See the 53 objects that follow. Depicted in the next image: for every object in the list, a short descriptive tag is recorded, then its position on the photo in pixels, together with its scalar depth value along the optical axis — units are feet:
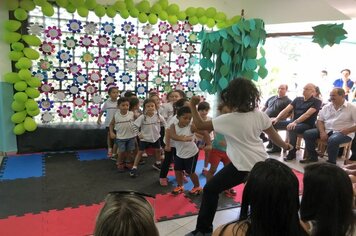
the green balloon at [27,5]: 13.48
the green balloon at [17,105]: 14.15
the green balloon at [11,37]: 13.53
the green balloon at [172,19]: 16.55
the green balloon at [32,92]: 14.16
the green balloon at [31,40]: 13.74
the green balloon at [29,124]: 14.56
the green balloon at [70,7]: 14.29
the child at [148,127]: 12.97
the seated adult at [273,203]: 3.67
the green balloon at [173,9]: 16.37
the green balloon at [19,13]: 13.42
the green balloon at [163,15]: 16.24
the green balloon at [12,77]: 13.89
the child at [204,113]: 10.96
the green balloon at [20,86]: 13.91
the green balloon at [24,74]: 13.79
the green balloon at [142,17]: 15.80
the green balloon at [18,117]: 14.28
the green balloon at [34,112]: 14.40
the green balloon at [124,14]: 15.28
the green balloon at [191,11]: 16.87
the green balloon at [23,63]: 13.67
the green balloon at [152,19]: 16.01
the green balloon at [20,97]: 13.89
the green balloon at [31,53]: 13.80
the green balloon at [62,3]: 13.96
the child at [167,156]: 11.53
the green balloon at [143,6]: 15.70
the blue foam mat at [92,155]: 15.12
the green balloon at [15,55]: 13.71
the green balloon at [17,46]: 13.60
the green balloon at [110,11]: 15.08
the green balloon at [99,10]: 14.71
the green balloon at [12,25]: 13.42
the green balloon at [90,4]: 14.49
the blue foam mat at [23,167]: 12.47
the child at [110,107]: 15.51
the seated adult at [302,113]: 15.80
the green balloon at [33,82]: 14.08
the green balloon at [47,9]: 13.73
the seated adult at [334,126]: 14.40
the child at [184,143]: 10.51
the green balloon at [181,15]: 16.72
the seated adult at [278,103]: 17.53
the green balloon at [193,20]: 17.15
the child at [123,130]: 13.41
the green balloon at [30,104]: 14.18
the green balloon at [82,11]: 14.39
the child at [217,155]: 11.21
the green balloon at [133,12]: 15.51
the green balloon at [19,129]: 14.55
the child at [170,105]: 15.37
